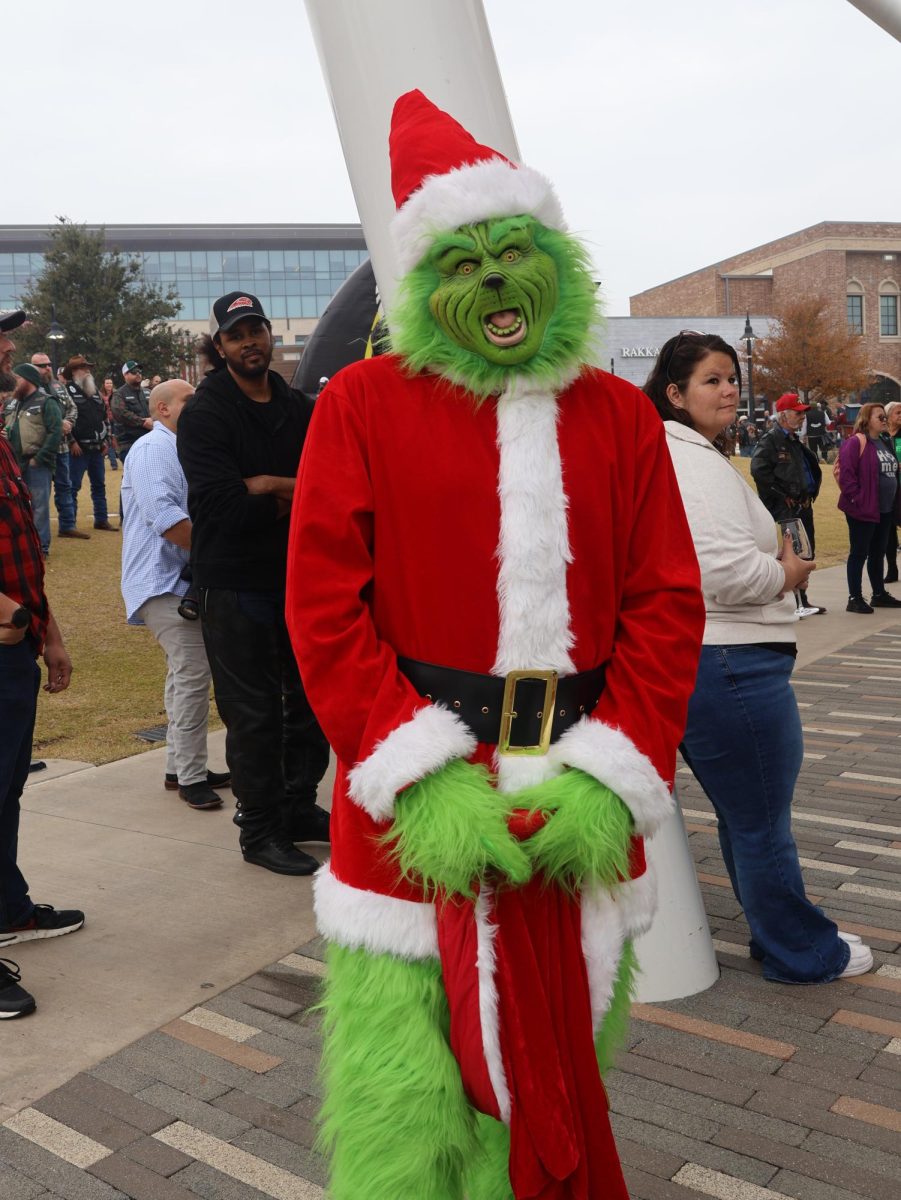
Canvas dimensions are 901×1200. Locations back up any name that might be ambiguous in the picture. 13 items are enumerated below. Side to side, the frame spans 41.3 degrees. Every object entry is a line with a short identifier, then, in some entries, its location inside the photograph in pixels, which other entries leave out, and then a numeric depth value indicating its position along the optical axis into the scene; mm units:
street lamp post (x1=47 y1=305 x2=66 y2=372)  34481
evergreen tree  46062
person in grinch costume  2059
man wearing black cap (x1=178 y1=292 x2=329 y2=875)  4691
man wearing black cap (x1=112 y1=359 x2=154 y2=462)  13367
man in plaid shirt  3730
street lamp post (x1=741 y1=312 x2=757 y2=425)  42947
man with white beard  14047
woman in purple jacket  11102
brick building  70125
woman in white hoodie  3445
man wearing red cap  10117
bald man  5676
